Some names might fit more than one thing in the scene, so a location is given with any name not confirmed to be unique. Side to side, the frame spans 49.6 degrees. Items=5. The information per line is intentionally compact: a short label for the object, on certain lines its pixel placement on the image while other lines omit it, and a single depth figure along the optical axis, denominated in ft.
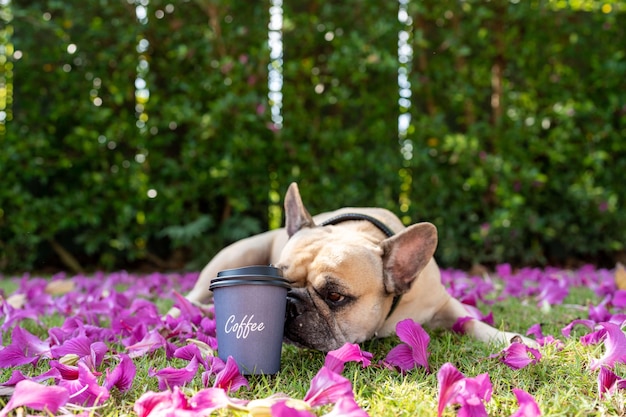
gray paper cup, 2.38
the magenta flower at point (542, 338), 2.82
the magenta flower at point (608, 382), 2.22
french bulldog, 2.92
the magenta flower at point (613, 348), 2.44
